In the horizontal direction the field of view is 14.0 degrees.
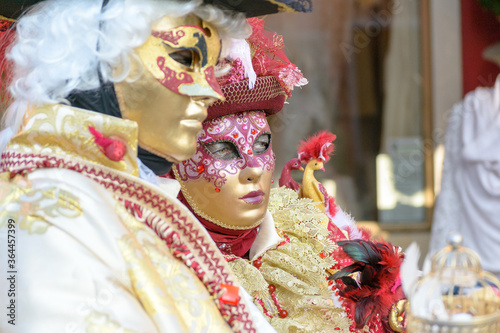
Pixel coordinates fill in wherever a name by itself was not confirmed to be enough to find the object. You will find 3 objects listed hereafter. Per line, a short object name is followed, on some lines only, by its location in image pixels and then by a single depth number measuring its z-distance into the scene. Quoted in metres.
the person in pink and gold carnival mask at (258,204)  3.15
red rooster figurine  3.45
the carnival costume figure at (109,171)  2.74
